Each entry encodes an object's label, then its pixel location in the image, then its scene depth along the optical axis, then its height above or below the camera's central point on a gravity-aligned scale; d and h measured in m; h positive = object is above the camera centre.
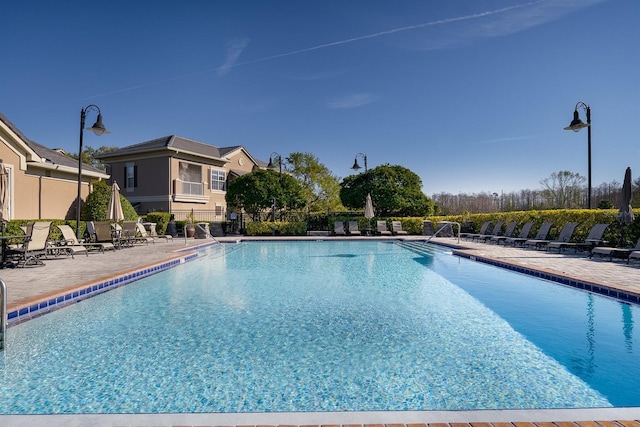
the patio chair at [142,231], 16.78 -0.69
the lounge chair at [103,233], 14.43 -0.66
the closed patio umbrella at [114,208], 15.53 +0.34
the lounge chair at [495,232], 17.21 -0.75
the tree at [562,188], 43.81 +3.44
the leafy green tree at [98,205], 18.52 +0.55
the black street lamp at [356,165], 22.34 +3.08
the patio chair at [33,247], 9.19 -0.78
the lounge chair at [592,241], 11.50 -0.74
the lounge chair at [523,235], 14.94 -0.79
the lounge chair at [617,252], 9.32 -0.91
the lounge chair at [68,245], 10.92 -0.88
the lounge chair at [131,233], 15.13 -0.70
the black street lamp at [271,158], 25.35 +4.01
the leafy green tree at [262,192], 25.45 +1.69
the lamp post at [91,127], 12.68 +3.07
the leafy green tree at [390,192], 24.61 +1.62
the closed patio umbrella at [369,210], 21.28 +0.35
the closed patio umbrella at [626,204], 10.71 +0.35
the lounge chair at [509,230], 16.48 -0.62
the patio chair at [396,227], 21.72 -0.63
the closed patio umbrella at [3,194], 8.69 +0.53
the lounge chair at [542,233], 14.17 -0.63
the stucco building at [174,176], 26.69 +3.11
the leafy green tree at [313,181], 35.19 +3.32
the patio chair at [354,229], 21.68 -0.76
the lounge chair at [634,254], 8.80 -0.90
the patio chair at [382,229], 21.86 -0.75
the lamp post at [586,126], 12.16 +3.01
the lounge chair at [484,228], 18.95 -0.60
